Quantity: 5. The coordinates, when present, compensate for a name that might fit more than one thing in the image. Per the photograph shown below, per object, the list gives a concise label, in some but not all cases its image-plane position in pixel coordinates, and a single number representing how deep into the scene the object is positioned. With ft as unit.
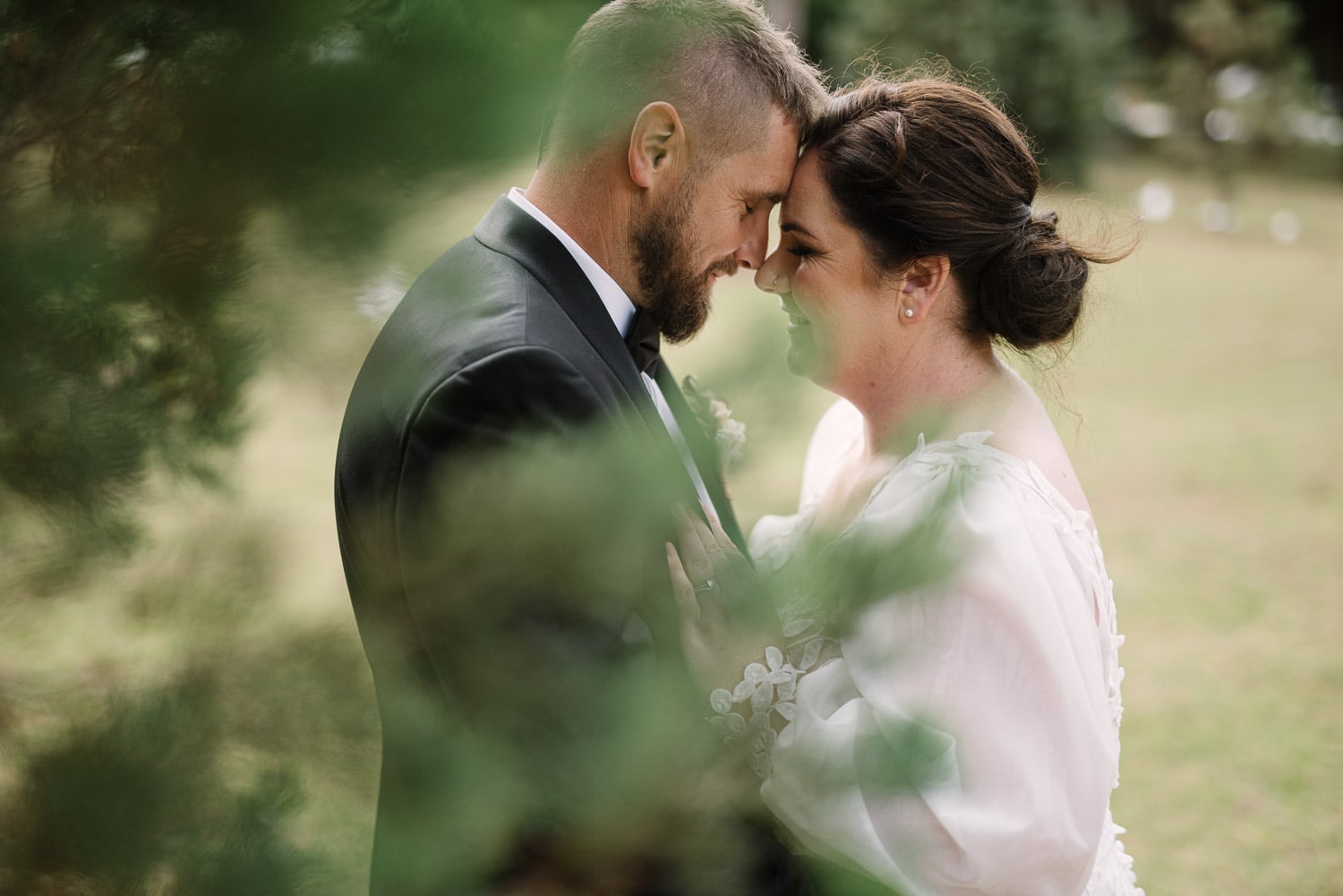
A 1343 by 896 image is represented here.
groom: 2.73
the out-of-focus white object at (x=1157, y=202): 72.43
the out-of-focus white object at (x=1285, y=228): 67.72
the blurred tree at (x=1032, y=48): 71.87
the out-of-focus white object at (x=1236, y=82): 81.76
